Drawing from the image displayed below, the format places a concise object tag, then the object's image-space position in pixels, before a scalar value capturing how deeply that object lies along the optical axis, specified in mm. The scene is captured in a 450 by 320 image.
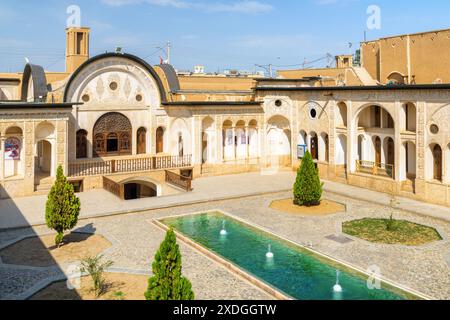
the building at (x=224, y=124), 20281
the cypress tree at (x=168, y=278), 7867
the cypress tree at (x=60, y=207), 13578
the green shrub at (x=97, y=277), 10367
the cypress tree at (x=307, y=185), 18922
